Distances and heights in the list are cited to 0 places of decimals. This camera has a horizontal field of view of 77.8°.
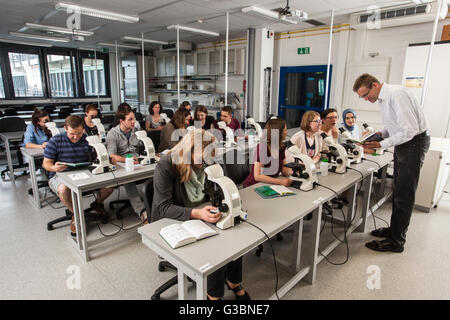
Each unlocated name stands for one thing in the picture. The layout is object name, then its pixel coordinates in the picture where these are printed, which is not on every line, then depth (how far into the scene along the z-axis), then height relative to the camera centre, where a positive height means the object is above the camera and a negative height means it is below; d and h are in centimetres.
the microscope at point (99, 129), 429 -59
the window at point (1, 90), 836 -1
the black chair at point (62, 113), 765 -62
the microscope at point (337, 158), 266 -59
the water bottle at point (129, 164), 263 -67
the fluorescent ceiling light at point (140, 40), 731 +137
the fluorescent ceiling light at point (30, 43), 818 +140
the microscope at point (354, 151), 300 -60
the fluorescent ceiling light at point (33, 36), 674 +131
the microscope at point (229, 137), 394 -61
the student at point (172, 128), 368 -47
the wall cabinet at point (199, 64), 715 +82
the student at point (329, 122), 360 -35
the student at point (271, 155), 243 -53
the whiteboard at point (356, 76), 543 +20
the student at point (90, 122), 419 -46
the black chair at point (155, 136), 384 -60
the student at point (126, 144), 298 -58
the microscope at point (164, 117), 507 -44
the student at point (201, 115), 467 -37
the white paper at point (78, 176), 241 -73
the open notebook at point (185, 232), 140 -72
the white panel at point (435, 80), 448 +26
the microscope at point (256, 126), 433 -50
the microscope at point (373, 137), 282 -42
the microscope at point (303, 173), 220 -61
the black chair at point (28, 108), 810 -51
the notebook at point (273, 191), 207 -72
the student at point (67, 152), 265 -58
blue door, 649 +7
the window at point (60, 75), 937 +51
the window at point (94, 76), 1014 +53
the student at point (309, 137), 290 -45
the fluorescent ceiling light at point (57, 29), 580 +129
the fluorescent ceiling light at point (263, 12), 448 +131
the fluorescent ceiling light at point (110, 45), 854 +142
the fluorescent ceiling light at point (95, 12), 441 +131
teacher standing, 231 -36
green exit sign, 646 +100
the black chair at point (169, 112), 663 -47
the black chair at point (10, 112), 737 -58
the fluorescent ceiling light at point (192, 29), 574 +134
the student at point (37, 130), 368 -53
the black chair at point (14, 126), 482 -67
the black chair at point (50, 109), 811 -53
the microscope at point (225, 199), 158 -60
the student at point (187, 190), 166 -62
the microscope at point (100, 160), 253 -61
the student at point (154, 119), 491 -47
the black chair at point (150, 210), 190 -79
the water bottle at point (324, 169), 260 -68
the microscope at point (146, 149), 287 -58
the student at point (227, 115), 476 -37
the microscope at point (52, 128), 366 -48
